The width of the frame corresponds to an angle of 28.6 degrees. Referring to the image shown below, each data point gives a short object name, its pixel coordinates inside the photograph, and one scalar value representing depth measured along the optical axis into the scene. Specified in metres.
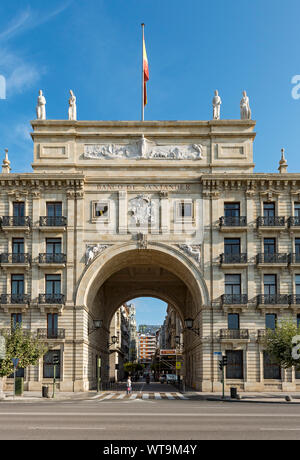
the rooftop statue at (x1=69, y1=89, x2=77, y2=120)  53.34
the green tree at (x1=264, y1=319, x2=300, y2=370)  42.62
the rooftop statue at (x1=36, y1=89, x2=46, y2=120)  53.41
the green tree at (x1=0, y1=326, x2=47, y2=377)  43.34
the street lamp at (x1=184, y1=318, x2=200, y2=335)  52.66
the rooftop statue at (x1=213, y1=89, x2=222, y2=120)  53.47
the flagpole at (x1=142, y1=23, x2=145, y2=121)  53.92
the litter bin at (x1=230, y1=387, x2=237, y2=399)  40.28
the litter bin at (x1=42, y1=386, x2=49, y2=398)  42.22
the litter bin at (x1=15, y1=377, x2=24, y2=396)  43.24
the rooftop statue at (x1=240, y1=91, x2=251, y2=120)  53.41
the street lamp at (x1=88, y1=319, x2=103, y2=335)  53.19
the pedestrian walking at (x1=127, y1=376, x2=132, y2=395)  47.09
